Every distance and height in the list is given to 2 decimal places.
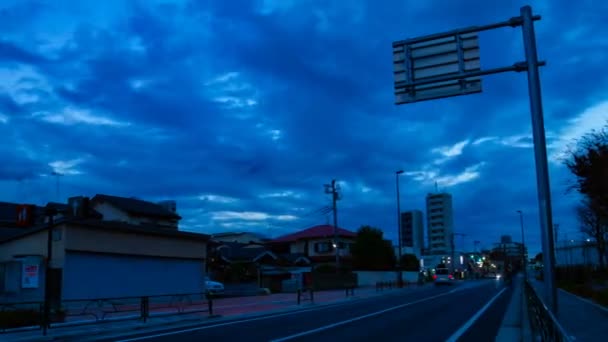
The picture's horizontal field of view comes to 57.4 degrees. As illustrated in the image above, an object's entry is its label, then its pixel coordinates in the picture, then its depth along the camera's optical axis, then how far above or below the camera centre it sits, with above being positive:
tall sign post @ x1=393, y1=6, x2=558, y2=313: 9.24 +3.56
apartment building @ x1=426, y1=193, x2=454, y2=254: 161.25 +10.62
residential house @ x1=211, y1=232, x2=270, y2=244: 100.31 +4.49
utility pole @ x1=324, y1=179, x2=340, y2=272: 52.68 +6.31
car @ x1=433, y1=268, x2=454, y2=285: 66.81 -2.33
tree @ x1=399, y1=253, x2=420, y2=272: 80.99 -0.72
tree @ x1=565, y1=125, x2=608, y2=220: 18.35 +2.86
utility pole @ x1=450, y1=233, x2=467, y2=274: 108.14 -0.16
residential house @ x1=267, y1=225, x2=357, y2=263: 75.06 +2.28
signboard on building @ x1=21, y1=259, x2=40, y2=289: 24.19 -0.44
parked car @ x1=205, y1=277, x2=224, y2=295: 41.79 -1.90
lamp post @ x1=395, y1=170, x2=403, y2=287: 58.02 +4.14
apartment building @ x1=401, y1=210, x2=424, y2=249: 152.62 +8.34
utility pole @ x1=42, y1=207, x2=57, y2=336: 16.79 -0.94
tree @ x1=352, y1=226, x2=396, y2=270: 66.19 +1.16
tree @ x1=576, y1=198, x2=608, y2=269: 43.10 +2.17
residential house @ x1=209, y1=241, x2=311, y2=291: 49.31 -0.33
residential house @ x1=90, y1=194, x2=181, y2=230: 55.22 +5.26
